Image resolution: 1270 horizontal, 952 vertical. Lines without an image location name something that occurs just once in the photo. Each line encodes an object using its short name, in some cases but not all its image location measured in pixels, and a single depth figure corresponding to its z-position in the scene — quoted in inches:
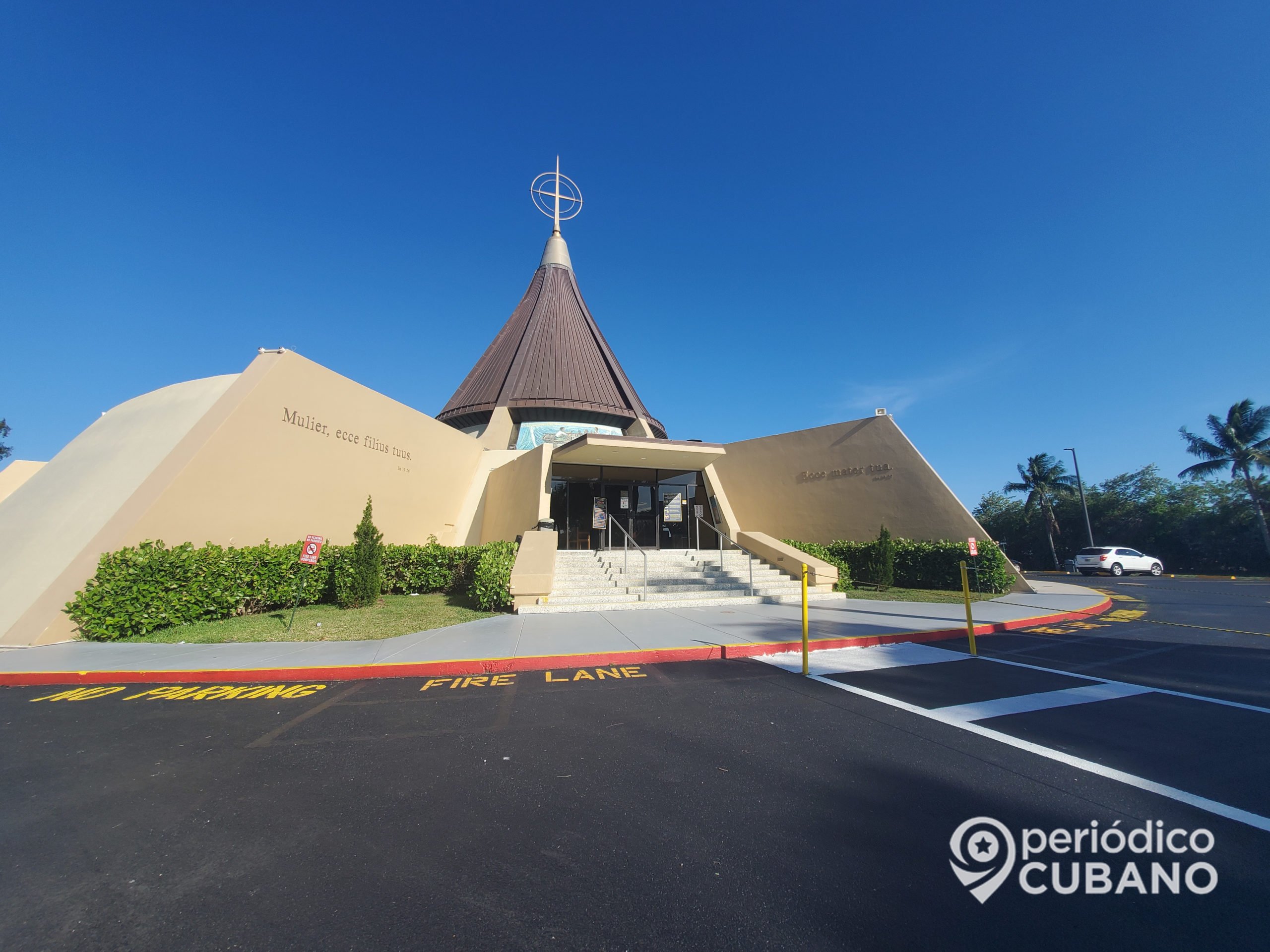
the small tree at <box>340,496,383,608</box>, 428.1
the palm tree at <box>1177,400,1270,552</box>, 1157.7
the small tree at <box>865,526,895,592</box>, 590.9
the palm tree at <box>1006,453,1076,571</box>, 1546.5
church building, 376.2
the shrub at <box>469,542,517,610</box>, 416.8
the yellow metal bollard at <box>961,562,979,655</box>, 270.2
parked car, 965.8
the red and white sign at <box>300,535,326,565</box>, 343.9
